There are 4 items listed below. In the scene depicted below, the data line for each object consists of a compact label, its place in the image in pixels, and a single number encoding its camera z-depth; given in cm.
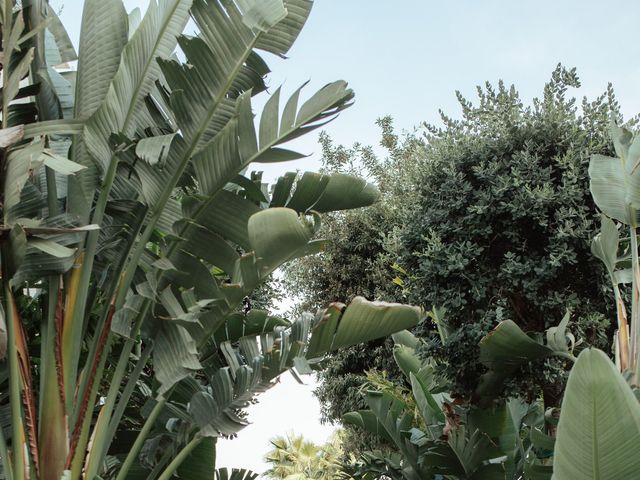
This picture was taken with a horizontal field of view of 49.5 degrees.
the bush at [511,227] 625
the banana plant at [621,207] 488
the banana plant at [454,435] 588
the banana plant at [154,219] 387
